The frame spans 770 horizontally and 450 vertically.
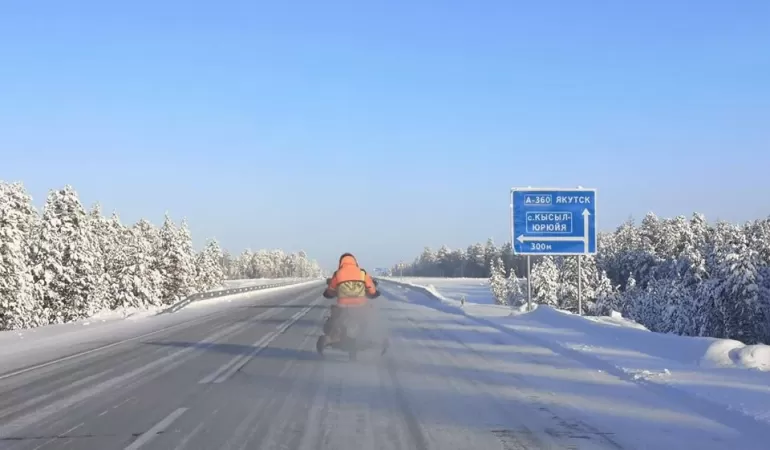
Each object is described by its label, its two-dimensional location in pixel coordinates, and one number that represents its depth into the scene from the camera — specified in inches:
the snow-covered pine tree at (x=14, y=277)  1835.6
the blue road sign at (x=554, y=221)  1123.9
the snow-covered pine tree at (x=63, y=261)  1994.3
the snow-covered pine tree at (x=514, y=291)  3703.2
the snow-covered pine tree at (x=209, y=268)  3692.4
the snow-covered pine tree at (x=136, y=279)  2534.4
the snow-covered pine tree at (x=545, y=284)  3107.8
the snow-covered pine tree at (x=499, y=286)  3674.5
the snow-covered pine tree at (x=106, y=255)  2300.7
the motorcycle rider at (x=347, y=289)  559.5
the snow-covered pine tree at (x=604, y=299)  2928.2
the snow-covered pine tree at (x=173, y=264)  2847.0
